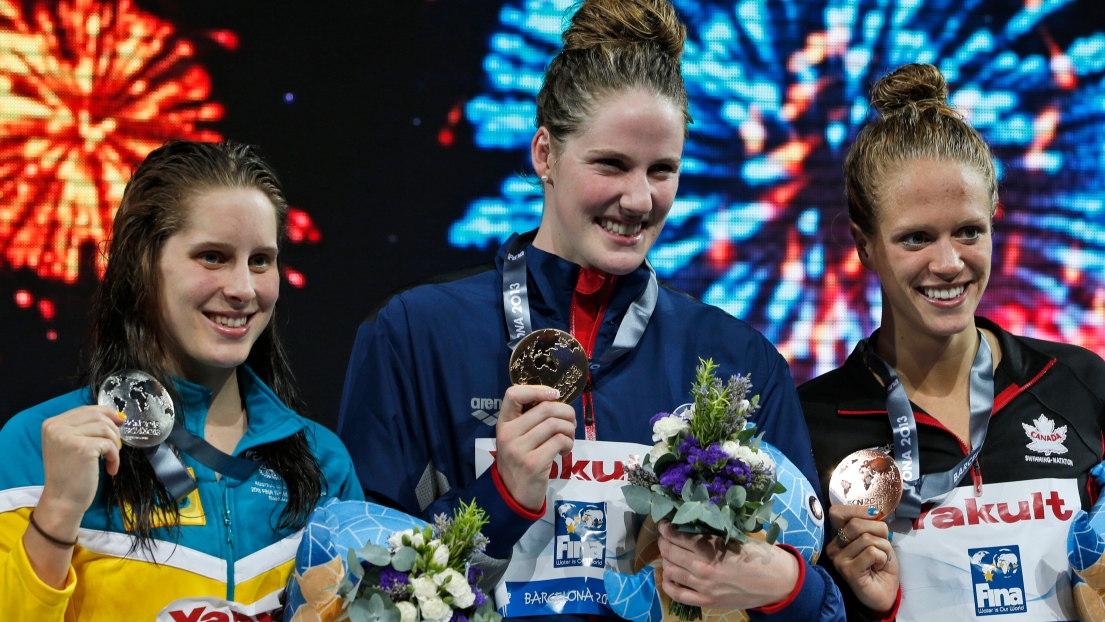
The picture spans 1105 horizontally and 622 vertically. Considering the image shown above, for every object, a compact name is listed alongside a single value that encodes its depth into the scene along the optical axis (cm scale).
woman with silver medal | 392
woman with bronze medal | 527
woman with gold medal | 444
